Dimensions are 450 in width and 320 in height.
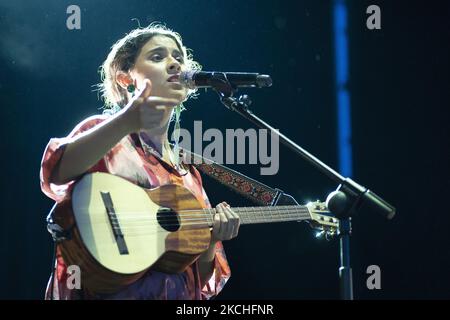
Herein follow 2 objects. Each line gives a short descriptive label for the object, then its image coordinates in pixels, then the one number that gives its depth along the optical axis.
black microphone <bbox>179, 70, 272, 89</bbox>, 5.03
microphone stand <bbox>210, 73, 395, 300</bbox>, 4.94
